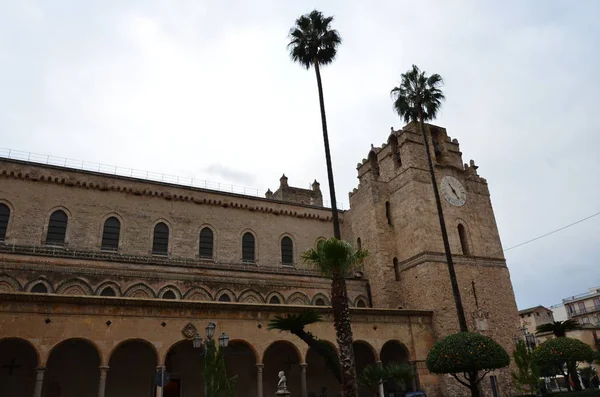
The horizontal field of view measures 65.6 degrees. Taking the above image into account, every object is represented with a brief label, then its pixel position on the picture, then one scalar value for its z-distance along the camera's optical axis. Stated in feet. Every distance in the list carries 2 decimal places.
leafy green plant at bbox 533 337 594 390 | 58.44
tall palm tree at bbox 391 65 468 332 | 88.63
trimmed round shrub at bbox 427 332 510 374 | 51.13
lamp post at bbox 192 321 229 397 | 45.32
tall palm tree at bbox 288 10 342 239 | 70.69
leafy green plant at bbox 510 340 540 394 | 61.21
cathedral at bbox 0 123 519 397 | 59.52
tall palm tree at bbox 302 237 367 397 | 48.47
